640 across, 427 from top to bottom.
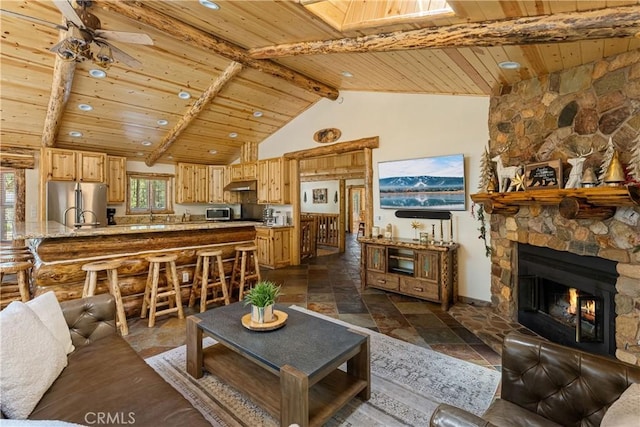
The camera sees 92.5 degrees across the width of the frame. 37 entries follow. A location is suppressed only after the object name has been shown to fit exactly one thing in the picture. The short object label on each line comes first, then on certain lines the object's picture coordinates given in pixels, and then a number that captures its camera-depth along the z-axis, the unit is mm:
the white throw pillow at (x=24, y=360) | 1332
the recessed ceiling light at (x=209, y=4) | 3027
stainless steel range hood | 7227
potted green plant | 2254
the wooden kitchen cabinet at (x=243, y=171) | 7285
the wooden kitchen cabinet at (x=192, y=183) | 7703
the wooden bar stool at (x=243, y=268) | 4328
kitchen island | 3186
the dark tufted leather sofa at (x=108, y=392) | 1386
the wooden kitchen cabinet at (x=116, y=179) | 6578
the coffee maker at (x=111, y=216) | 6672
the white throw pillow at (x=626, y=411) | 984
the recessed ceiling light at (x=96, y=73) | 4109
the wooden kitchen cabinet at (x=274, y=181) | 6652
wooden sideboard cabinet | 4059
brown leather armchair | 1365
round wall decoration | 5824
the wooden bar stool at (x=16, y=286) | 2928
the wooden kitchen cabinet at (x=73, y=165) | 5621
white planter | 2273
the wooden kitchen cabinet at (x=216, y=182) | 8031
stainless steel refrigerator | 5598
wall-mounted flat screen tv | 4281
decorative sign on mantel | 2967
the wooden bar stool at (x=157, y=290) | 3501
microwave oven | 8016
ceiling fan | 2553
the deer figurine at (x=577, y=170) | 2752
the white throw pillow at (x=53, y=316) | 1869
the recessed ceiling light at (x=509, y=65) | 2980
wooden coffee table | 1723
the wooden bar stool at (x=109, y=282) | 3117
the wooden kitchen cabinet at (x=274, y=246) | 6355
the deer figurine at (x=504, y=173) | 3400
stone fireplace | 2434
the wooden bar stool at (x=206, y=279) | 3920
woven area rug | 2021
